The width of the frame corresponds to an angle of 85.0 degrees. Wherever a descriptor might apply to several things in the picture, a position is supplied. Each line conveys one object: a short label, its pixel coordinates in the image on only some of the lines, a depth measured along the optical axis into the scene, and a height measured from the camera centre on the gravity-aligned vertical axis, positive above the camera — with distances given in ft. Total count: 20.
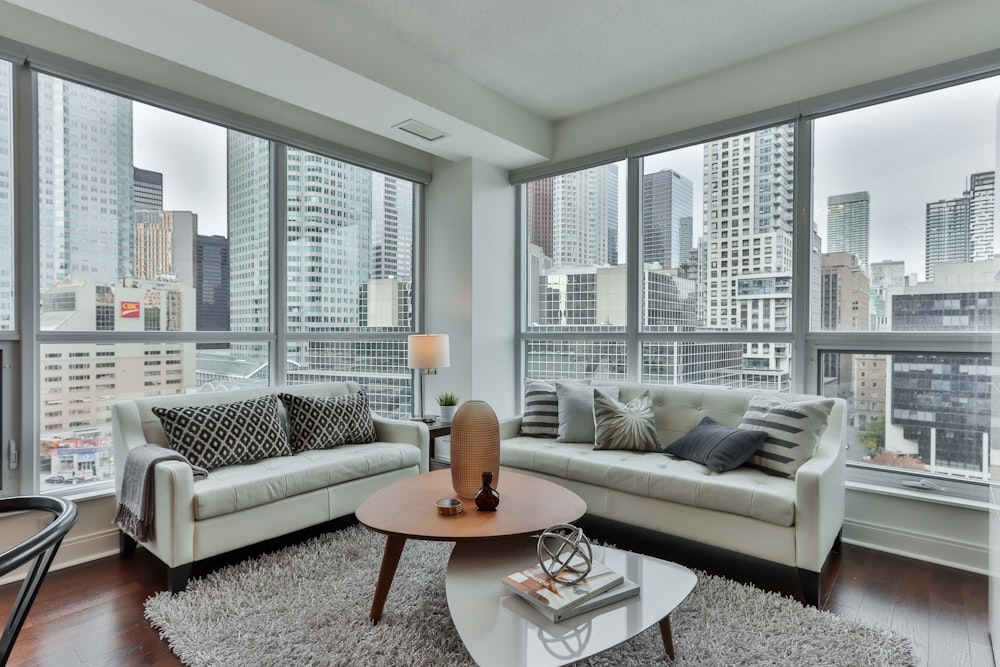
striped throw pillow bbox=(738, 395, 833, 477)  8.93 -1.70
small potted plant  13.84 -1.95
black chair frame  2.31 -1.02
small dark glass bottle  7.54 -2.35
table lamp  13.16 -0.56
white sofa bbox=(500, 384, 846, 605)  7.79 -2.59
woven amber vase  7.96 -1.70
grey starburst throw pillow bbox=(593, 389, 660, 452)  10.91 -1.93
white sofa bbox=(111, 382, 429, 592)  7.89 -2.65
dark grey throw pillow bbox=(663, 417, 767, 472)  9.16 -2.01
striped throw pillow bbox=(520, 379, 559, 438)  12.26 -1.89
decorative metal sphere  5.82 -2.59
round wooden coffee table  6.86 -2.51
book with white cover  5.46 -2.71
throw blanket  8.08 -2.46
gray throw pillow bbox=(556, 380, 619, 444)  11.78 -1.78
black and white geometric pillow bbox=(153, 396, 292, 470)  9.27 -1.84
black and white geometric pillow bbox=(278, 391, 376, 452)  10.92 -1.91
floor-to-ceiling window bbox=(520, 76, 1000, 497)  9.42 +1.24
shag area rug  6.32 -3.77
